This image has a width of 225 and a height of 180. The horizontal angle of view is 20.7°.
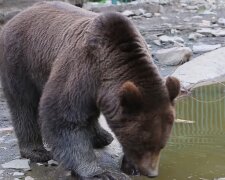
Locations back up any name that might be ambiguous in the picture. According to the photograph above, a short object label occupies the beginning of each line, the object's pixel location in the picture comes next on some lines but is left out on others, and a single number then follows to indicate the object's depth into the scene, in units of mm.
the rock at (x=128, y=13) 13536
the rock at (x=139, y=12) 13820
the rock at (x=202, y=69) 7977
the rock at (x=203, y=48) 10211
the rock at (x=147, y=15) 13755
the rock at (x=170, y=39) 10930
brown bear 4047
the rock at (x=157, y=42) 10741
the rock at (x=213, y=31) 11516
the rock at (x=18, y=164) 5262
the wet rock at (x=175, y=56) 9281
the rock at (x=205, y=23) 12547
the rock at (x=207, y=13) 14237
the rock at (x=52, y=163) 5295
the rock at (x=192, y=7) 15102
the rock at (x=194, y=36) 11297
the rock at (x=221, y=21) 12827
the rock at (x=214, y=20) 12977
